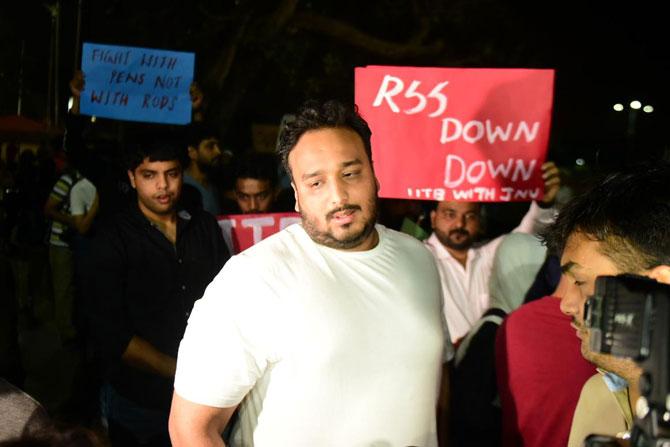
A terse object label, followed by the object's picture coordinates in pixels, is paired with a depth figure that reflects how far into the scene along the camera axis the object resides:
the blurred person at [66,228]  8.01
